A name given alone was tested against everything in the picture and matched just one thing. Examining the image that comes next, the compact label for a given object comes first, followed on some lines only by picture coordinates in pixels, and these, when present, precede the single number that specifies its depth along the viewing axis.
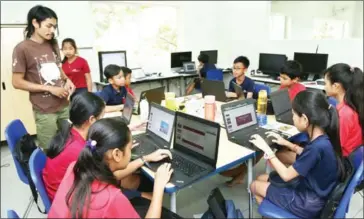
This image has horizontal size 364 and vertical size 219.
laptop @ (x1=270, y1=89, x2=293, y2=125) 2.32
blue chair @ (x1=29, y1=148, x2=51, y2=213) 1.41
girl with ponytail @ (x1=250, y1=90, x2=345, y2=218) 1.42
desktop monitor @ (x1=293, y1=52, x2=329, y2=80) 4.57
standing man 2.07
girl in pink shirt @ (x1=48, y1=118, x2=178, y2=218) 0.95
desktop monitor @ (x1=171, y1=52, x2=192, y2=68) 5.69
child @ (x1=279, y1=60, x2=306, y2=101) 2.74
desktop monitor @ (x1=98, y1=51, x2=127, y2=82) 4.77
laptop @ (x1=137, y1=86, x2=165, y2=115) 2.63
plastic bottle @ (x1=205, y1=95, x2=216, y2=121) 2.34
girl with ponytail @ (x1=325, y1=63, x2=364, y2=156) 1.83
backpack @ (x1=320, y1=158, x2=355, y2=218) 1.38
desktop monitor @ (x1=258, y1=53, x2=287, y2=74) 5.14
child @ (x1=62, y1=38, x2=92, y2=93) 3.68
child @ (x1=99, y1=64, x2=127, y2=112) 2.74
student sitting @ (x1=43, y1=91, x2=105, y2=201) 1.41
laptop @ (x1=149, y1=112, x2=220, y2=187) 1.47
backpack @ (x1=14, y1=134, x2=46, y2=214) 1.77
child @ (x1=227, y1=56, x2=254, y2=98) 3.24
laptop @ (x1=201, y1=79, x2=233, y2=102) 2.91
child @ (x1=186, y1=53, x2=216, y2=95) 4.79
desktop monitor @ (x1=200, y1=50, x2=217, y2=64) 5.90
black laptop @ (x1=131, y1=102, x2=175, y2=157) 1.81
